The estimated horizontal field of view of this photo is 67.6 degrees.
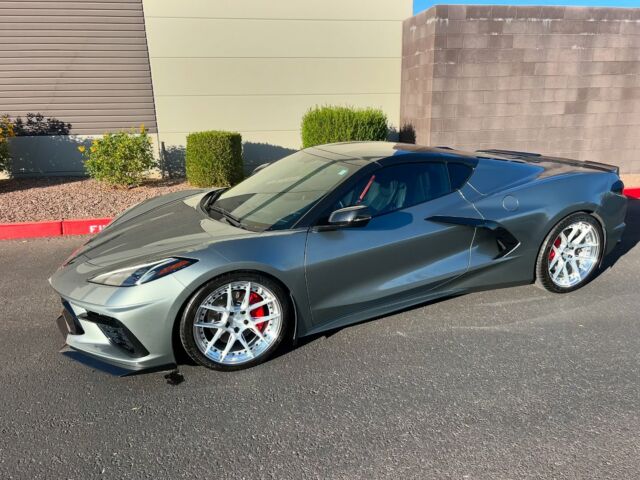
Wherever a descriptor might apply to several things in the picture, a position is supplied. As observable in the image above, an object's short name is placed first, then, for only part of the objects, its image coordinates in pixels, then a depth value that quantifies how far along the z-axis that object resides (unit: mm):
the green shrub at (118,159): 7727
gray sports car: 2771
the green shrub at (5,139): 8070
